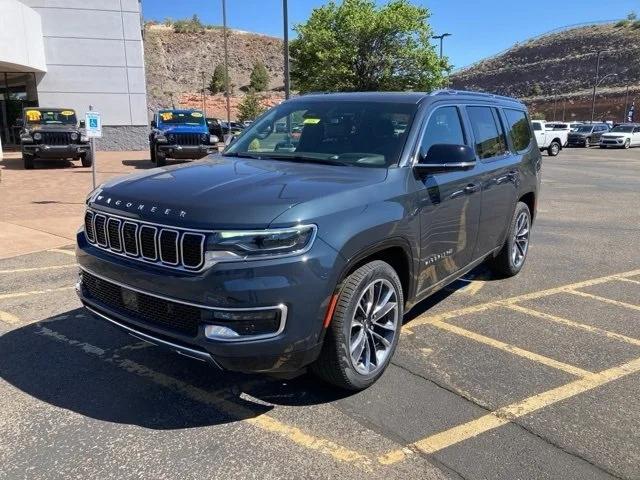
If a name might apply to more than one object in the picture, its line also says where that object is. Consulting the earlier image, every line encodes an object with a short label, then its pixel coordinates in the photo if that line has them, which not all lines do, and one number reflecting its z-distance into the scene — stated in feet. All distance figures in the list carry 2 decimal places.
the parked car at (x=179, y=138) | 61.98
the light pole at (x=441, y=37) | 107.92
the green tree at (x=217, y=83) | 239.09
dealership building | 86.17
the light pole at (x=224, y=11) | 109.41
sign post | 34.14
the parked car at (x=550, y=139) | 98.84
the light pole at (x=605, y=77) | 259.56
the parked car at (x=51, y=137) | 61.11
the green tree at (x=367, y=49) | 98.12
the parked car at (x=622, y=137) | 124.26
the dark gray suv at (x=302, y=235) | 9.65
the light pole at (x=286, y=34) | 53.24
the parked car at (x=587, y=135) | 131.75
